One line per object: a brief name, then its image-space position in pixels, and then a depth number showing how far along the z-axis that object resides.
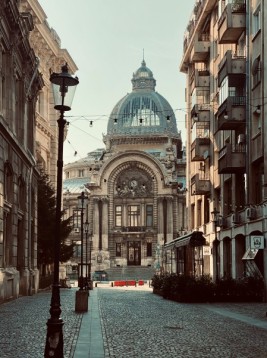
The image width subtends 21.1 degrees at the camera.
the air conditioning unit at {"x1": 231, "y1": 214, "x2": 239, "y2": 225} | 39.74
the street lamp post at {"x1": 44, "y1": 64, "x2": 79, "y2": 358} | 11.05
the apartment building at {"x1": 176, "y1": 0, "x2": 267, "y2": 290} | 35.91
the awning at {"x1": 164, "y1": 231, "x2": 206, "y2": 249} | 38.77
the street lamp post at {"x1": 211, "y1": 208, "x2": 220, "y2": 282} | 44.36
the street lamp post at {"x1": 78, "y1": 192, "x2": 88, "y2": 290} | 38.28
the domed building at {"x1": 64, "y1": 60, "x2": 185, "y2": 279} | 115.12
